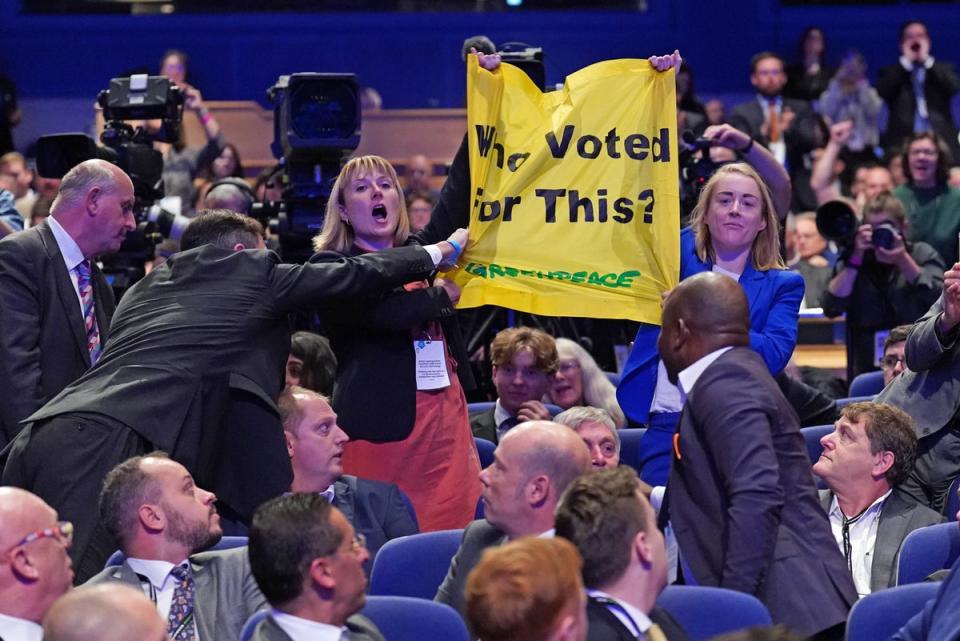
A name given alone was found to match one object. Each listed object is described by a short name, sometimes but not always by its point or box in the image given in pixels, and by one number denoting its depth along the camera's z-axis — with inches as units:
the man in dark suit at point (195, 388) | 333.7
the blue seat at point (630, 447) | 427.2
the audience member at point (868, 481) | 356.2
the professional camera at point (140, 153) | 473.7
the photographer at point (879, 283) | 542.3
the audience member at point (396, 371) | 367.6
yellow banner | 397.7
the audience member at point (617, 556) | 237.0
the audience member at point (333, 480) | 355.6
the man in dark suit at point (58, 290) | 367.6
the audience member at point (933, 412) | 392.5
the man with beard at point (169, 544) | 293.4
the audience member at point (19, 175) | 742.9
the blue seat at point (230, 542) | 322.7
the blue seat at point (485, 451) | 421.1
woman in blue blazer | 357.1
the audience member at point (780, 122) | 842.2
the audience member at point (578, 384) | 483.5
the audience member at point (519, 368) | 454.0
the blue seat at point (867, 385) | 506.9
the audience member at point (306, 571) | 242.7
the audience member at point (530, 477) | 281.3
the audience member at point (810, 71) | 884.2
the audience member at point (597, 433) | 373.4
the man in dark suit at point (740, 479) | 269.6
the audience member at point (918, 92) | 874.1
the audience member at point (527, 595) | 201.8
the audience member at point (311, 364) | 423.2
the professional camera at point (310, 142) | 430.6
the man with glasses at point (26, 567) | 258.8
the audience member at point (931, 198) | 664.4
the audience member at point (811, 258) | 690.2
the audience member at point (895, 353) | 453.1
